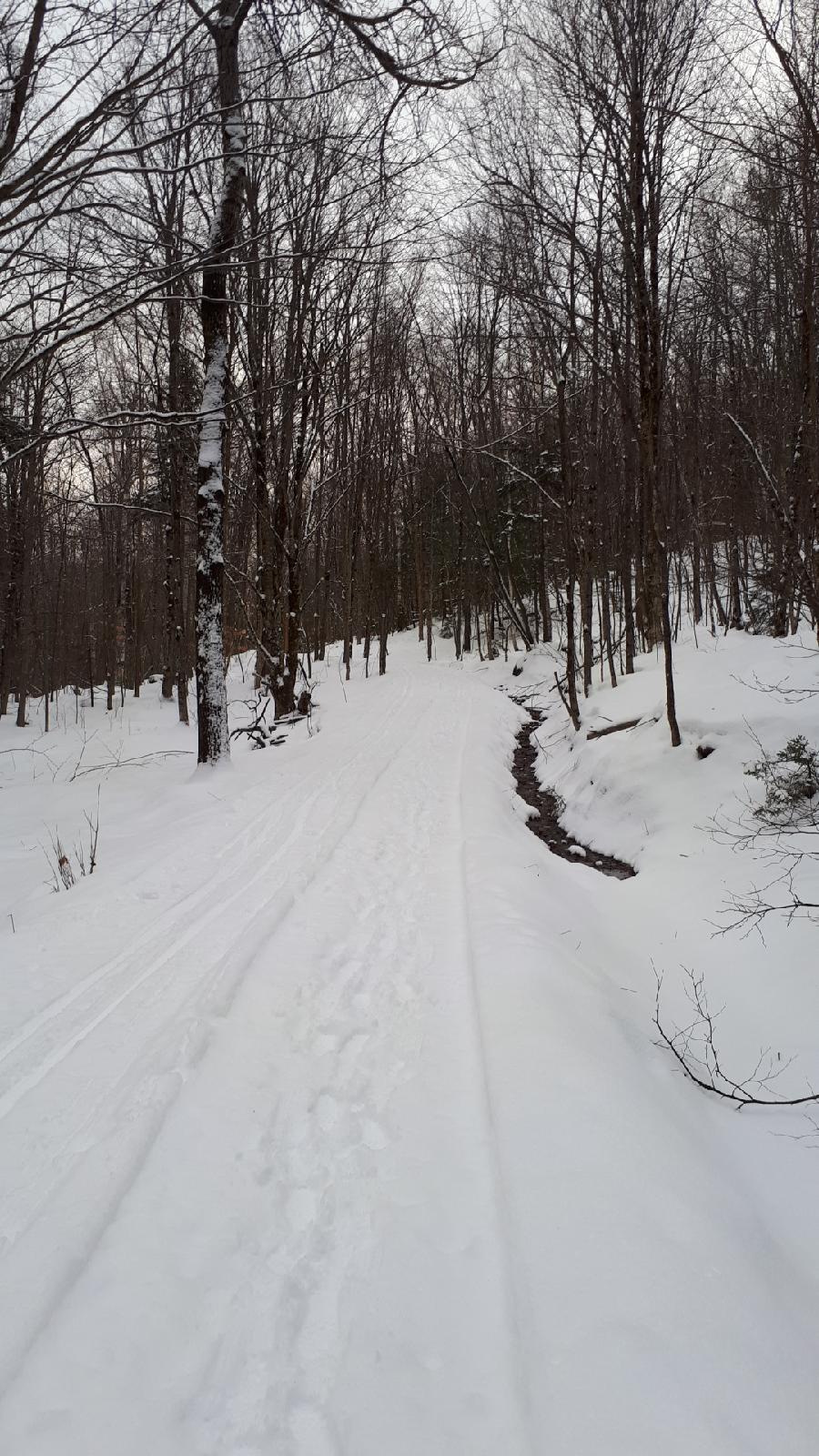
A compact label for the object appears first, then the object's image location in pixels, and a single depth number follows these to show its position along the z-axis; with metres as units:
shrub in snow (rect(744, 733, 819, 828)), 4.87
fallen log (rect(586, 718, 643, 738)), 8.53
